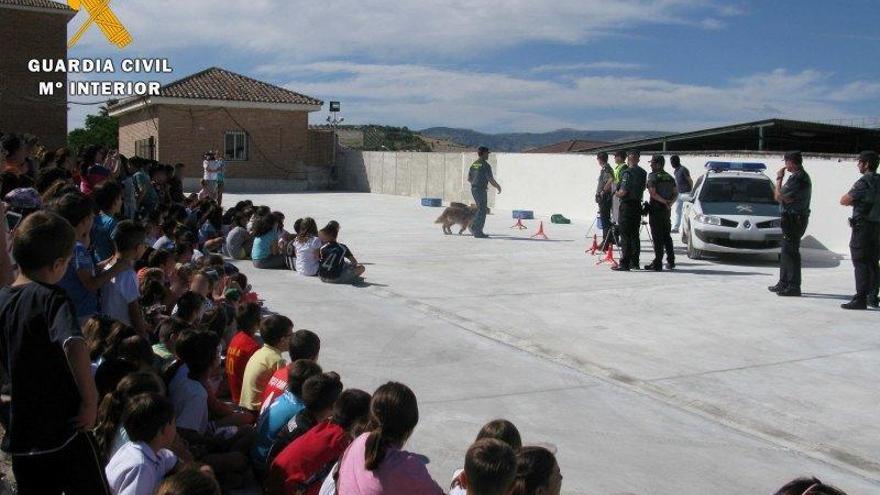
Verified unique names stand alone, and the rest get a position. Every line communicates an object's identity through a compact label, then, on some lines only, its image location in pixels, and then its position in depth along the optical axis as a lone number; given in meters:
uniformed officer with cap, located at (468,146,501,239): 18.88
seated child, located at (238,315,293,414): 6.08
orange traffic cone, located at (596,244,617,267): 15.06
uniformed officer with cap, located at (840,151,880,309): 10.93
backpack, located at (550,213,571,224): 23.78
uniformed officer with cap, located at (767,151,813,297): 11.88
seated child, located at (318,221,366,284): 12.48
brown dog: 19.45
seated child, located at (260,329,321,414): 5.74
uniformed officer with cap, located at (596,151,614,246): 16.55
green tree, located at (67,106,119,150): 61.66
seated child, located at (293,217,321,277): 13.00
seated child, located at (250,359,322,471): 5.09
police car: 15.38
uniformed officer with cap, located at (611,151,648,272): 14.16
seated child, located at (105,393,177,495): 3.88
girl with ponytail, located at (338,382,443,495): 3.87
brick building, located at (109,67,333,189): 38.94
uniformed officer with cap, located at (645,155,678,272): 14.16
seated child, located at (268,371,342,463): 4.84
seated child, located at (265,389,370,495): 4.56
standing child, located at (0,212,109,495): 3.50
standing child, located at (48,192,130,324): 5.41
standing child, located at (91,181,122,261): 7.45
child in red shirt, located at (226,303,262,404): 6.51
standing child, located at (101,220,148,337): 5.88
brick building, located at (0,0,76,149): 37.00
